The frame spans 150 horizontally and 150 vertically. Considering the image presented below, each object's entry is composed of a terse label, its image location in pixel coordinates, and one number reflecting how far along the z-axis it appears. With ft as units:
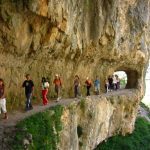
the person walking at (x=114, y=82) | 37.46
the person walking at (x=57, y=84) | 24.90
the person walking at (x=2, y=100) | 19.09
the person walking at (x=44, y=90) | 23.66
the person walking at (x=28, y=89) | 21.23
